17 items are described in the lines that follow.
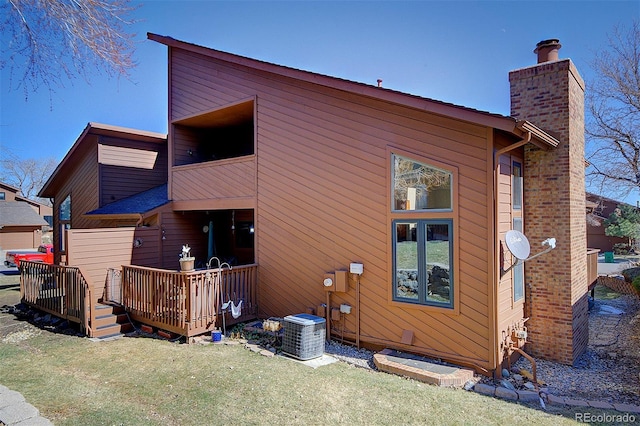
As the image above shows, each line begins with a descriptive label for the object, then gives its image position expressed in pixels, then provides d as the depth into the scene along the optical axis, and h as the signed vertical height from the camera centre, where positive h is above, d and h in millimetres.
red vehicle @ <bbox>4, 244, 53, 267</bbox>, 18342 -1877
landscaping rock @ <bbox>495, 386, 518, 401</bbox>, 5387 -2567
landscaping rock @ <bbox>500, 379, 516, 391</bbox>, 5723 -2608
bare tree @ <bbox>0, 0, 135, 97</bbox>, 4738 +2431
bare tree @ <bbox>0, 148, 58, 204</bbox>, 45500 +5584
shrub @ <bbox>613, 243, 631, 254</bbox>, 29127 -2505
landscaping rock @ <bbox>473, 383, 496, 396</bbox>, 5477 -2554
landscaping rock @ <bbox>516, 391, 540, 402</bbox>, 5371 -2602
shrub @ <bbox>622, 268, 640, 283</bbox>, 13481 -2152
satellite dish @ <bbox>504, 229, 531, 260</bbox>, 6016 -453
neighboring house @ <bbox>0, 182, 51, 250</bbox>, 28688 -494
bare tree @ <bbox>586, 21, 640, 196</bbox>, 15793 +4575
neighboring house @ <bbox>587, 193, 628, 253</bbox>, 30609 -1802
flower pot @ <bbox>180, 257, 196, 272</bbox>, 7578 -926
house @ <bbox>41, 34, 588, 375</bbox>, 6191 +214
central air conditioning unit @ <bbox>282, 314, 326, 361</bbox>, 6555 -2133
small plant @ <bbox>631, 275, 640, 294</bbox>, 11734 -2153
